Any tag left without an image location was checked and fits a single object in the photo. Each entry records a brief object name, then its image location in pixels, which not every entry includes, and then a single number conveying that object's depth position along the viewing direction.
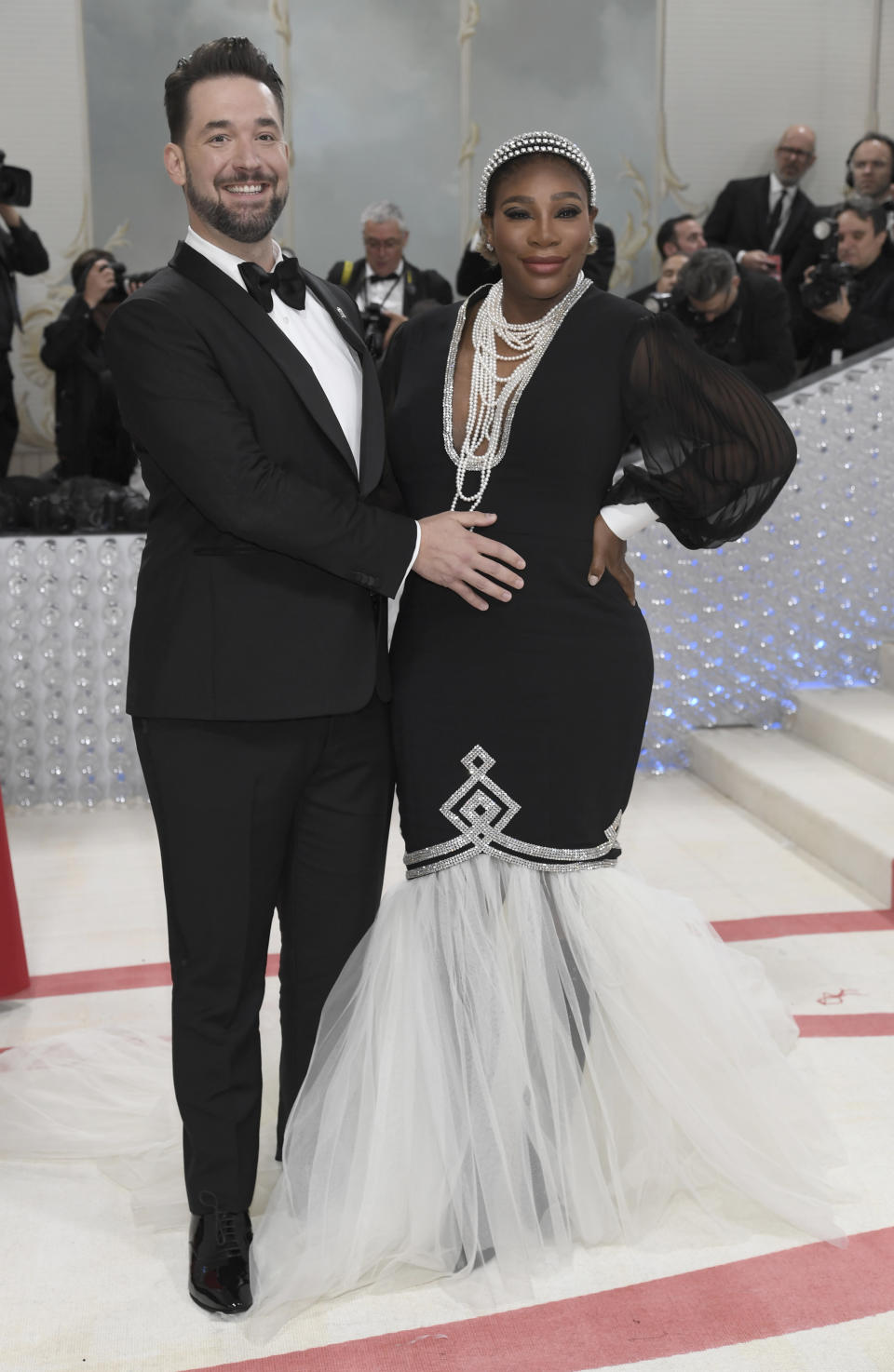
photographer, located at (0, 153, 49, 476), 5.29
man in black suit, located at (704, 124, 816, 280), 6.43
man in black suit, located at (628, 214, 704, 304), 6.02
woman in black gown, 1.97
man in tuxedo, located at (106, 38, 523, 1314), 1.81
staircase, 3.91
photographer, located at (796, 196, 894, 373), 5.22
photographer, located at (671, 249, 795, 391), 4.88
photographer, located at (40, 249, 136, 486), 5.44
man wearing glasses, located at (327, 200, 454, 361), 5.61
